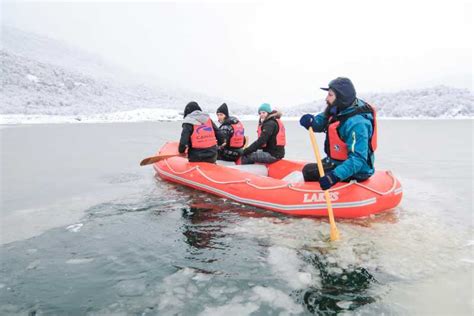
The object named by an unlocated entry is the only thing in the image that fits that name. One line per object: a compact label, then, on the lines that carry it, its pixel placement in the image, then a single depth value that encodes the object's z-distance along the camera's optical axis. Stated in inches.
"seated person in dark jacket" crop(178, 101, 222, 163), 268.5
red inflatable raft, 201.9
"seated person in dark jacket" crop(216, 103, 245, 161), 303.7
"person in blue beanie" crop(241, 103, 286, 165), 281.7
